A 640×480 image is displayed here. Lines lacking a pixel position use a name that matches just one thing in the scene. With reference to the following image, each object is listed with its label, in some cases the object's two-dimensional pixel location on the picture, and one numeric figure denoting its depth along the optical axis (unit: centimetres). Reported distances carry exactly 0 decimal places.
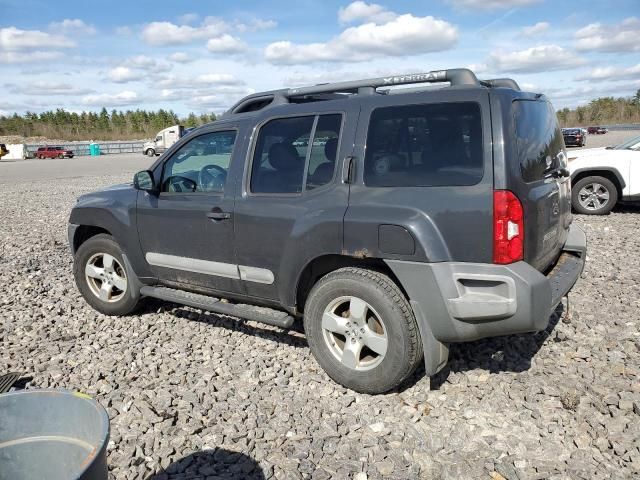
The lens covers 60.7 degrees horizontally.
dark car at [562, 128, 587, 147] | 3384
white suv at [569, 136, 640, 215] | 952
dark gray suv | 322
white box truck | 4447
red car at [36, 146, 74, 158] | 4547
